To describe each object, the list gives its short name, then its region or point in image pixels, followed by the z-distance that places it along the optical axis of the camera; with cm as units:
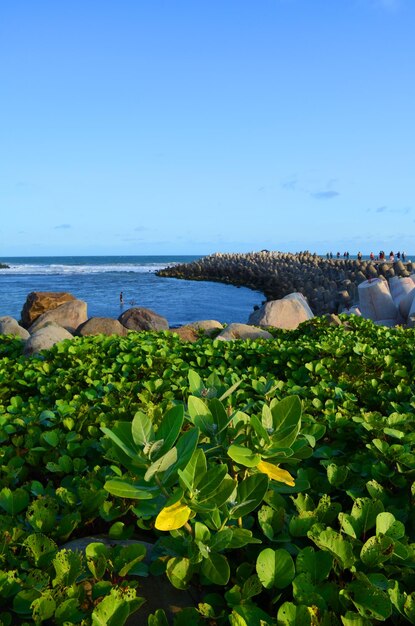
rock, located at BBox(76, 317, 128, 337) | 938
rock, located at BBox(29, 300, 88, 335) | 1148
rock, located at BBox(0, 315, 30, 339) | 986
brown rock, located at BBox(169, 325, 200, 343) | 782
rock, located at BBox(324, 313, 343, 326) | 732
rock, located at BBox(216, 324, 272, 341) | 749
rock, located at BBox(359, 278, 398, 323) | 1220
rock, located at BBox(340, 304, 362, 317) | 1292
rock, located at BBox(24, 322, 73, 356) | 679
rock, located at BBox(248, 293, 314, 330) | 1115
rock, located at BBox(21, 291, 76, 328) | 1485
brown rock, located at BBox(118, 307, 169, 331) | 1080
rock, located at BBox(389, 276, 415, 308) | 1248
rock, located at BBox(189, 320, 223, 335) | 847
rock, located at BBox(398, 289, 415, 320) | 1160
